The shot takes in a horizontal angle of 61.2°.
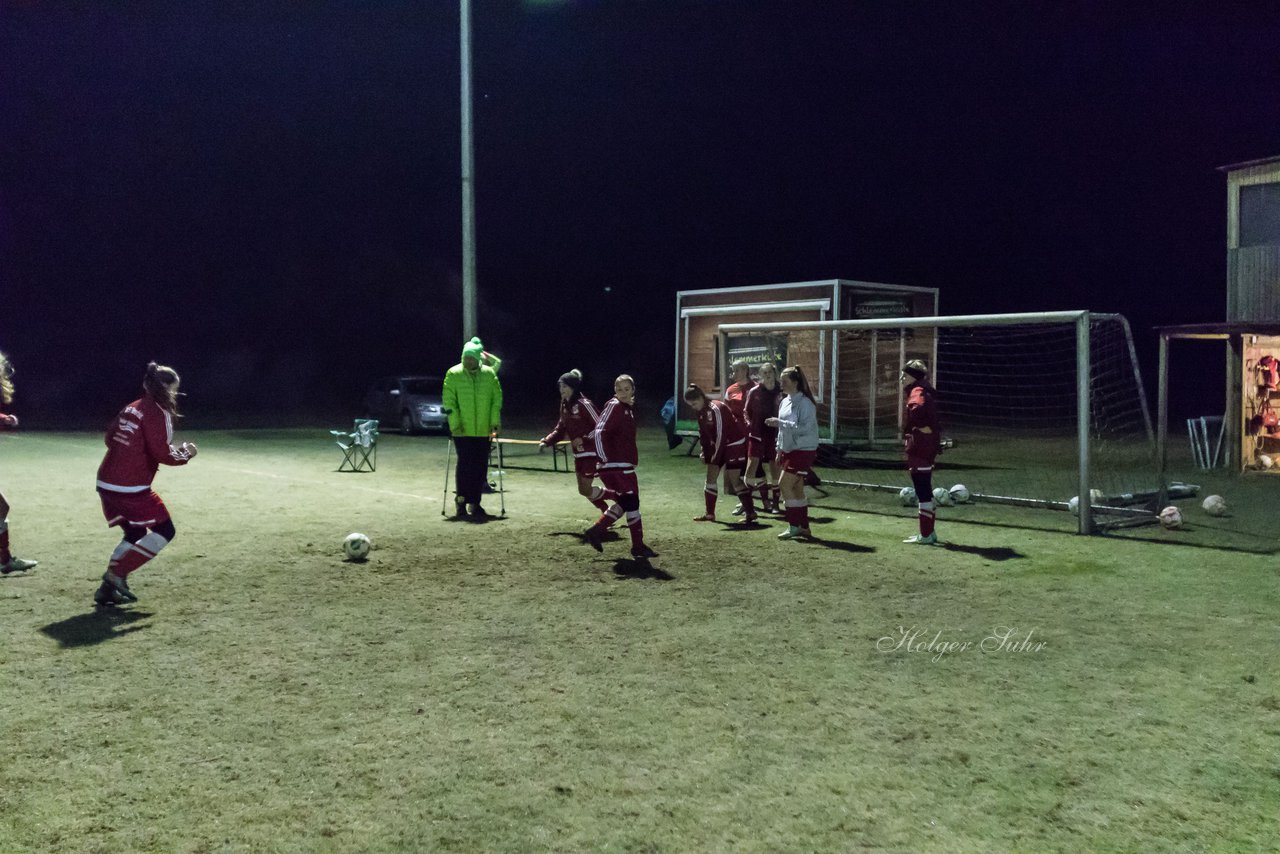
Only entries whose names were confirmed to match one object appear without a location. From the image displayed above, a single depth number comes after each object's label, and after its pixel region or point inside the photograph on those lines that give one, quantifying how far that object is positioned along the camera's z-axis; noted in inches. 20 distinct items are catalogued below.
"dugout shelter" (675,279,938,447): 741.9
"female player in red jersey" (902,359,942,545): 406.0
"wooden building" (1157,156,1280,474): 711.1
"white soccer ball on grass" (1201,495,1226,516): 502.3
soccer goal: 491.5
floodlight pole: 621.0
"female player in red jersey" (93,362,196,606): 298.2
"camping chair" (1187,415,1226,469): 759.1
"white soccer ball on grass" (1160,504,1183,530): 460.8
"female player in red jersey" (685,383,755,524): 485.4
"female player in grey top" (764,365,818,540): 420.8
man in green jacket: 495.8
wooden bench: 724.9
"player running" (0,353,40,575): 346.6
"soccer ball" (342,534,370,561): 377.1
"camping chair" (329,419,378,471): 701.9
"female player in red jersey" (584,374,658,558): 381.7
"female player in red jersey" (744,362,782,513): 492.4
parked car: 1043.9
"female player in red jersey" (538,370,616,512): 449.1
